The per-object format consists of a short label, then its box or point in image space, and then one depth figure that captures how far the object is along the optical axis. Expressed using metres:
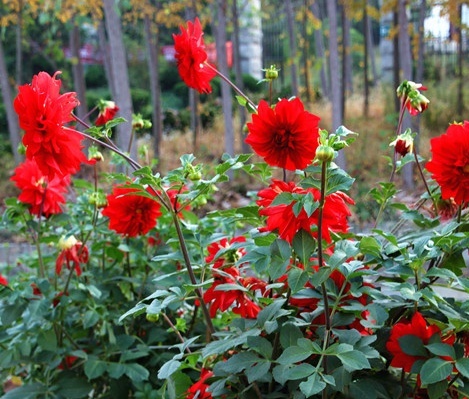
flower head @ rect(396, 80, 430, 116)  1.12
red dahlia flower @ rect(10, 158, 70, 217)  1.60
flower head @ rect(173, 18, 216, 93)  1.19
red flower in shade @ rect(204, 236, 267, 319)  1.08
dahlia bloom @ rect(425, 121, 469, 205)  0.98
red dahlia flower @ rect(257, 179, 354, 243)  0.92
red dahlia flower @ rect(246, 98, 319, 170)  0.92
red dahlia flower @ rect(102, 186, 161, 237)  1.37
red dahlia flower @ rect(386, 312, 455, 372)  0.94
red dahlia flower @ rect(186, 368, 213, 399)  1.04
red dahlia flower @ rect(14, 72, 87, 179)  0.94
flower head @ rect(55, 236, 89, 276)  1.47
